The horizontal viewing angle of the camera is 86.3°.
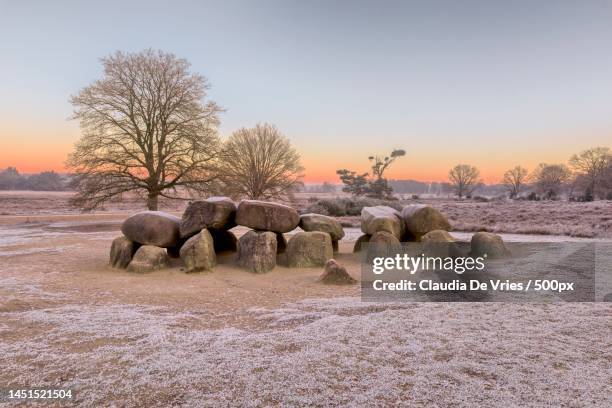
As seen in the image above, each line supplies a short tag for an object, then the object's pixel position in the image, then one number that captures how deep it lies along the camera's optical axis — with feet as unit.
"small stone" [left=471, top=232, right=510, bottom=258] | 31.40
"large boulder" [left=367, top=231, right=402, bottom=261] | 31.96
